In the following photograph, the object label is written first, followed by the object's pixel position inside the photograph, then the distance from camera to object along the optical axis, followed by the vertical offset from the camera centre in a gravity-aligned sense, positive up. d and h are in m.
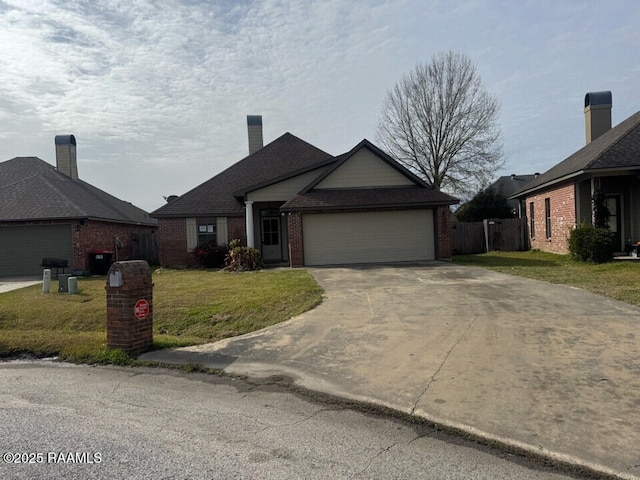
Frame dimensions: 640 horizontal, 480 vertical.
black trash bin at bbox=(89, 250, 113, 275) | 20.08 -0.99
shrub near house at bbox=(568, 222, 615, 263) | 15.38 -0.77
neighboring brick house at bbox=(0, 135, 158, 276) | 20.06 +0.57
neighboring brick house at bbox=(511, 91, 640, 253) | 16.59 +1.53
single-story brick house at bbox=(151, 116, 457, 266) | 17.94 +0.77
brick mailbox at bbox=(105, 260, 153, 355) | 6.79 -1.03
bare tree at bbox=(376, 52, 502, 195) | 32.41 +6.49
